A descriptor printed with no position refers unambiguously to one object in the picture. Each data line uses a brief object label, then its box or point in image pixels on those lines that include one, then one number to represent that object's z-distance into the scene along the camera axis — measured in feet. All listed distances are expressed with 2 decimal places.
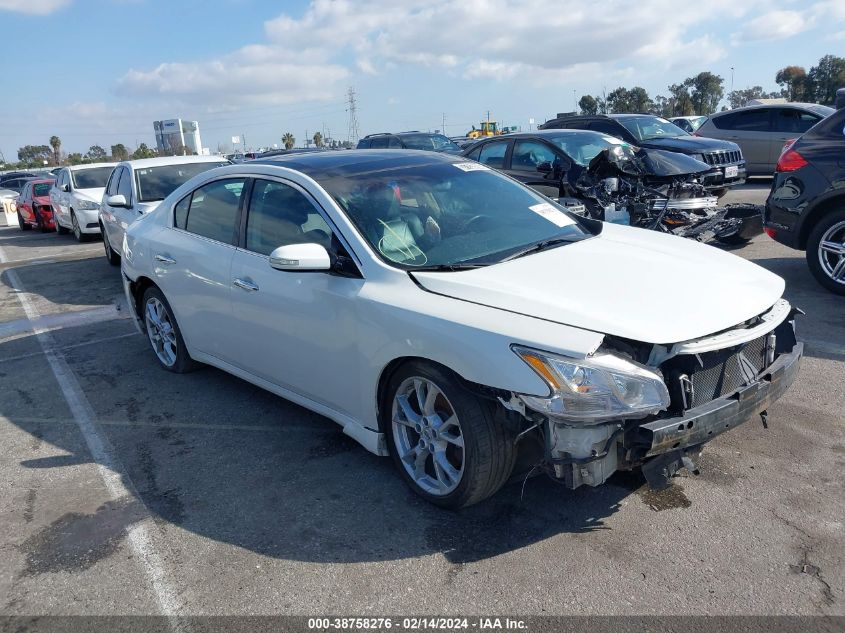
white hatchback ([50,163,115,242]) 46.50
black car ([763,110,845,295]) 21.20
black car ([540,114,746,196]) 37.32
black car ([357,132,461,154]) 53.22
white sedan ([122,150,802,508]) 9.39
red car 61.93
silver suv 48.91
